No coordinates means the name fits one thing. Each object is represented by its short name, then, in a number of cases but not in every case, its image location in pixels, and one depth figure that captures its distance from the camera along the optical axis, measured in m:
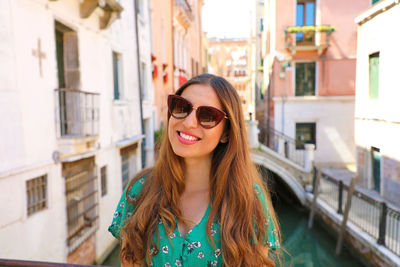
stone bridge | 12.30
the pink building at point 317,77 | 15.00
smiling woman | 1.60
